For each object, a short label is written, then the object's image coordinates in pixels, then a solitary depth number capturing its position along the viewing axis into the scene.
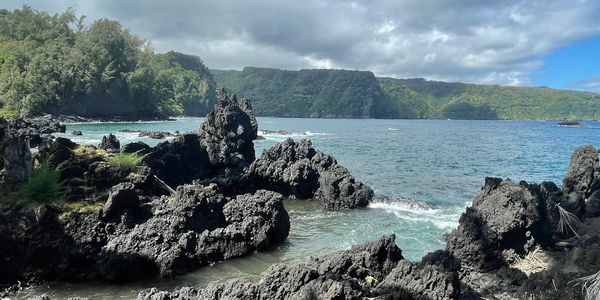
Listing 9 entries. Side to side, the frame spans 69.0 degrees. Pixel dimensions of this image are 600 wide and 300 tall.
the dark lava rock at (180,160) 23.89
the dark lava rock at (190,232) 12.11
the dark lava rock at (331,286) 8.25
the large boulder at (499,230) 13.19
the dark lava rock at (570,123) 168.50
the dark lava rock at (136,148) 22.06
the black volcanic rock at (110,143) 28.45
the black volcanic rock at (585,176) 20.29
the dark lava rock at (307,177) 23.52
